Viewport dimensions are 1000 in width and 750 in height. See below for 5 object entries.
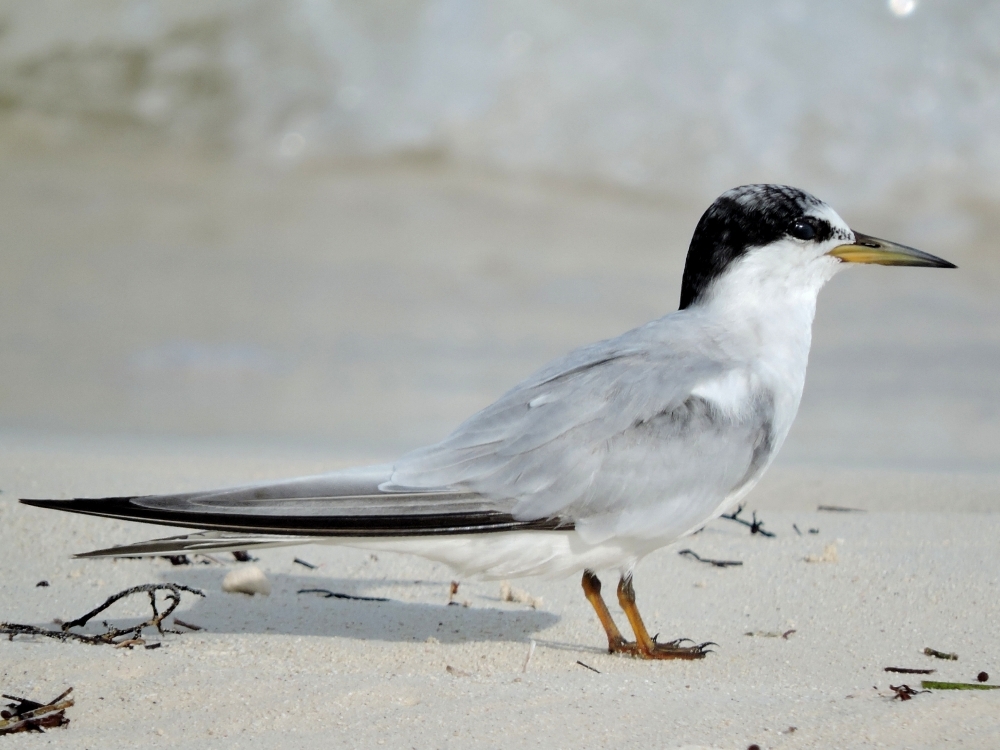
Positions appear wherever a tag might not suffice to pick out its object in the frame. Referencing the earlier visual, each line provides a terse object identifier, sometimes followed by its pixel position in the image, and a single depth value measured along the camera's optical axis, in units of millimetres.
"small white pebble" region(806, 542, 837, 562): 8000
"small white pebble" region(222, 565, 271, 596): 7535
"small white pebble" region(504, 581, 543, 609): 7758
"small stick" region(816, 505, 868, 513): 9680
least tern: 5914
